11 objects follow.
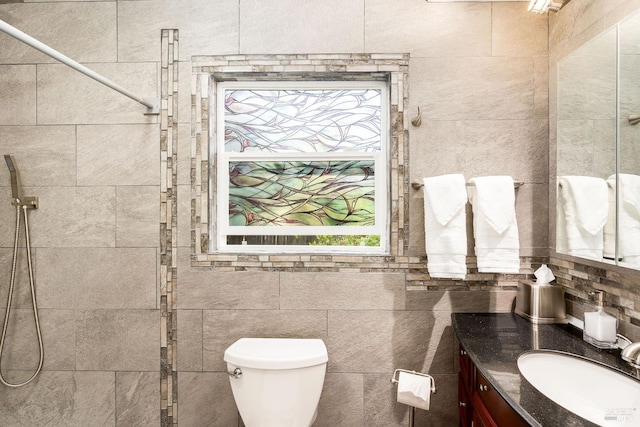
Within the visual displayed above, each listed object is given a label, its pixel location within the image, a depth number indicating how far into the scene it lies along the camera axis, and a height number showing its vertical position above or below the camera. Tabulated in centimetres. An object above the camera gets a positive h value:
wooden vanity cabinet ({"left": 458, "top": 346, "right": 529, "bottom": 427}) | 95 -61
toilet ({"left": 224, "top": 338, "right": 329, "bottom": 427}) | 142 -71
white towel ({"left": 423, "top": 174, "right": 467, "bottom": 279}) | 153 -7
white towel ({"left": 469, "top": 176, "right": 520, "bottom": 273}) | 153 -6
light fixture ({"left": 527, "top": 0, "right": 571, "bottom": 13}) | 140 +82
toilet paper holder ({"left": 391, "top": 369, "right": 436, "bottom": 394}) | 142 -70
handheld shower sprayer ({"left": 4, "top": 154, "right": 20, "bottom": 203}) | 172 +15
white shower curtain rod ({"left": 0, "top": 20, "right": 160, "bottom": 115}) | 99 +51
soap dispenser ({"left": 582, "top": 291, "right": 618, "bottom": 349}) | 121 -40
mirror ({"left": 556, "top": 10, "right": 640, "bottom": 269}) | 118 +24
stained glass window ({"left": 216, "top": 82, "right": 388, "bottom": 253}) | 183 +23
